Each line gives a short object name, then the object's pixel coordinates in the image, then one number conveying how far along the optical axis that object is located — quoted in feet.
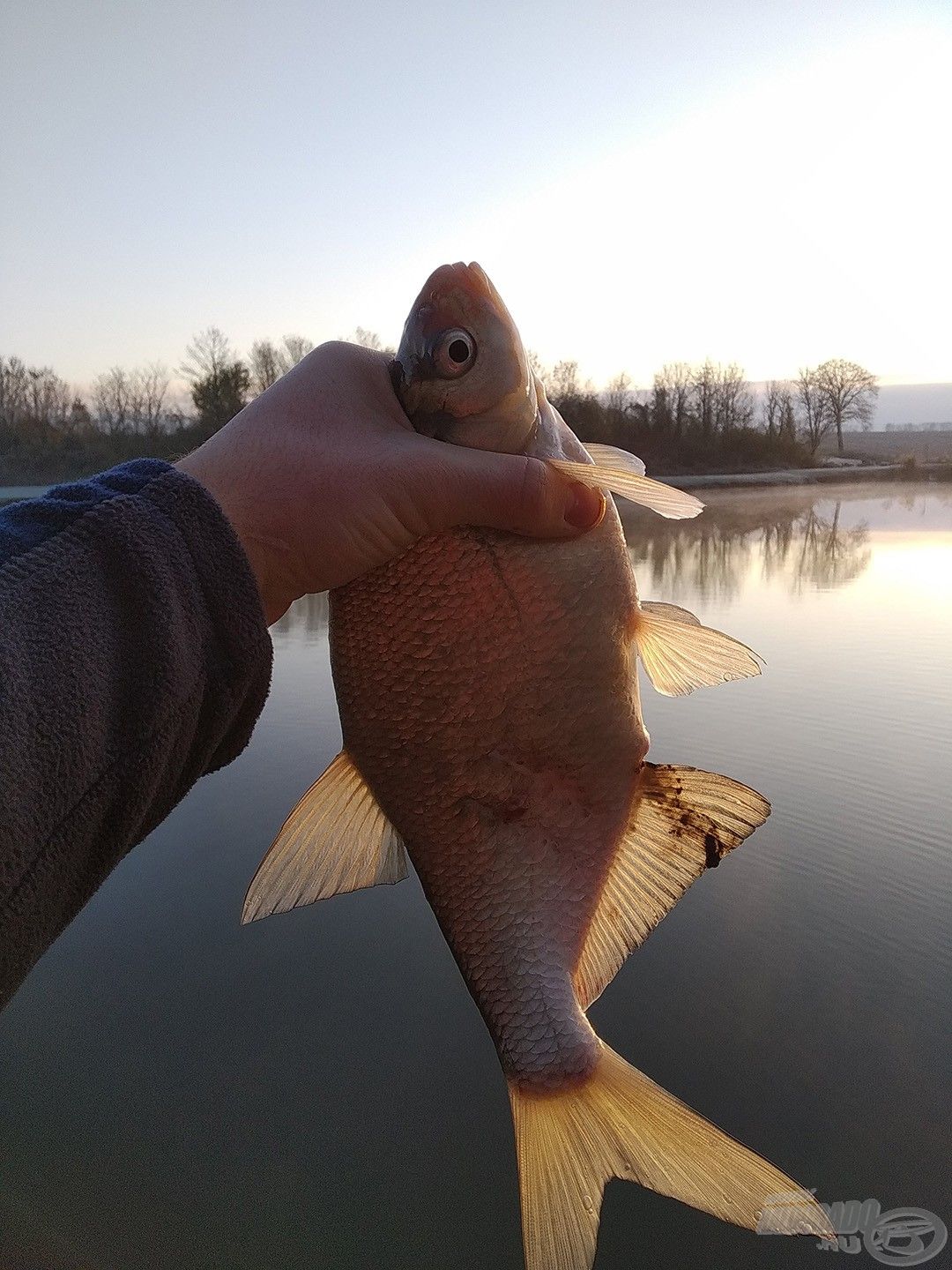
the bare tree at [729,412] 139.13
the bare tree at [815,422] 161.07
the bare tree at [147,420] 112.68
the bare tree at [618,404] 128.57
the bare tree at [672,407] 133.69
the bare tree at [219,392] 88.07
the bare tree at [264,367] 87.71
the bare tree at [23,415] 122.52
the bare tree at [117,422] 114.06
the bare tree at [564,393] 98.34
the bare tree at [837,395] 186.65
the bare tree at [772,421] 145.69
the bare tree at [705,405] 136.98
